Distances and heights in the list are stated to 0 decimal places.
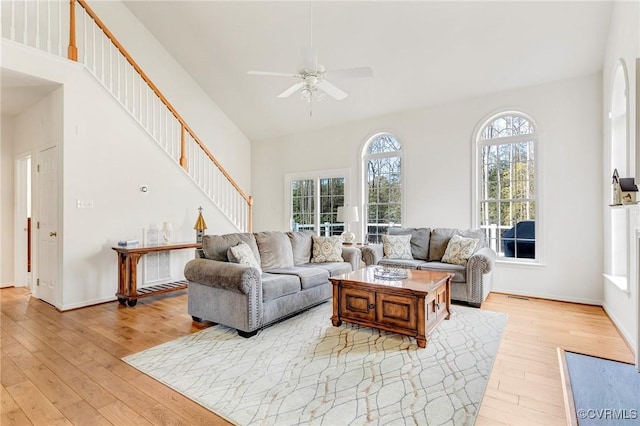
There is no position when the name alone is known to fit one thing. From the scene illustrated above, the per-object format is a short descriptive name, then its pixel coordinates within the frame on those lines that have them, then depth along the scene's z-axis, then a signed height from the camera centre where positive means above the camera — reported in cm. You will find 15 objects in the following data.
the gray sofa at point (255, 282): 314 -73
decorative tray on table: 345 -67
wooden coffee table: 299 -88
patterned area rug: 201 -121
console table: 428 -80
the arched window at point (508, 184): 482 +42
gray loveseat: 414 -69
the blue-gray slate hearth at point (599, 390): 195 -122
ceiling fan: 313 +136
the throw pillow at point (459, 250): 446 -52
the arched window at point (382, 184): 598 +53
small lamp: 558 -6
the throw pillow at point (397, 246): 511 -53
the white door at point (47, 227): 428 -17
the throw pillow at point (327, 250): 467 -53
